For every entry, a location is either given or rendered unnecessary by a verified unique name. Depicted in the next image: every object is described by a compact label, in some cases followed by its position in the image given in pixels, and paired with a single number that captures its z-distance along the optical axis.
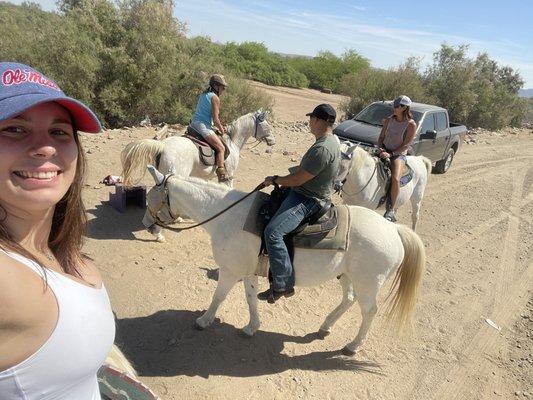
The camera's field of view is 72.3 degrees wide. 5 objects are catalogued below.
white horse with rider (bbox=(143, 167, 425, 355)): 3.68
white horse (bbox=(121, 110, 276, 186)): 5.80
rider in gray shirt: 3.38
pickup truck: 9.05
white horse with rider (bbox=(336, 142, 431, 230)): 5.59
